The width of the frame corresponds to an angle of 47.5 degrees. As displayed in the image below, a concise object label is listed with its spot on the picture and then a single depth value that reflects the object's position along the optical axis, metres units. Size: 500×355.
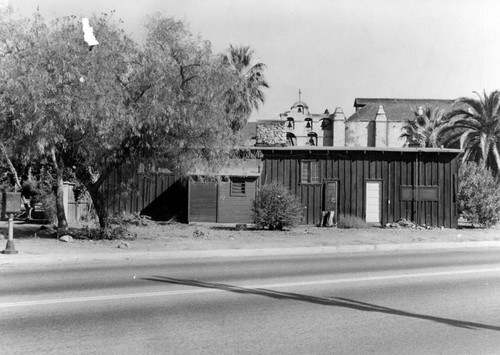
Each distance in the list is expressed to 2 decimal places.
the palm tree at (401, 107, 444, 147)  42.56
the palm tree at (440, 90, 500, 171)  31.42
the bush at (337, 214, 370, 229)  24.36
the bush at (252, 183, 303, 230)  21.30
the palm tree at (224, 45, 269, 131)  40.81
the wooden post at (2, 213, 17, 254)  13.52
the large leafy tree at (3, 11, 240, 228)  14.23
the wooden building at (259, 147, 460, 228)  26.77
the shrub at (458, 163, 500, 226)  25.78
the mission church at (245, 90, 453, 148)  65.00
